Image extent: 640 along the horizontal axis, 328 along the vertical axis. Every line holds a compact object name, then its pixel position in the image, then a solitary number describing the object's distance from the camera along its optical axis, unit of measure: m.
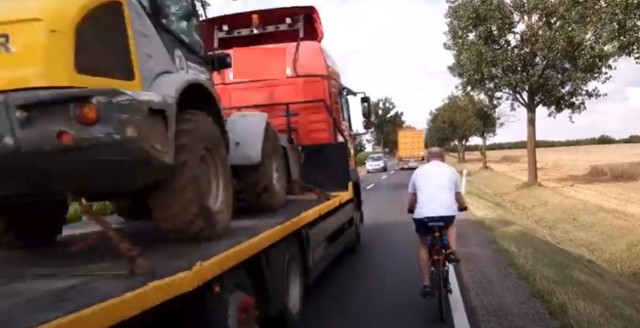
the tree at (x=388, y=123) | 117.06
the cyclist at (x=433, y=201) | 8.26
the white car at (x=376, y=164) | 59.75
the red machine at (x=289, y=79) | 11.19
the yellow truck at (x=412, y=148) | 63.25
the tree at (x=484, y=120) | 46.79
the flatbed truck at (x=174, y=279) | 3.29
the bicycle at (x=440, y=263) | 7.68
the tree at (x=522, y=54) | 29.77
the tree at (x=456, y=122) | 53.29
